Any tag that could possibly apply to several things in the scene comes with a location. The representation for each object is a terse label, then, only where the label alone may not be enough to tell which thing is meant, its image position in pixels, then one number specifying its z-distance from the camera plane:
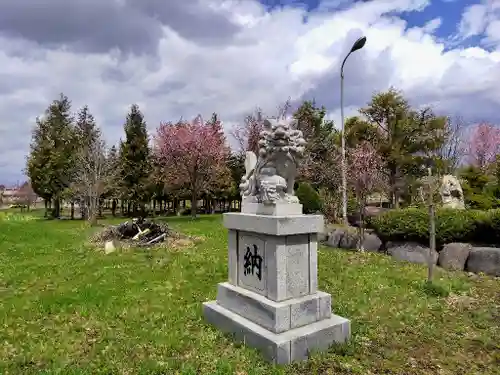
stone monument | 4.23
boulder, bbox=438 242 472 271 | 8.93
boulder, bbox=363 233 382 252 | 11.25
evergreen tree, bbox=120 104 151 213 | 28.27
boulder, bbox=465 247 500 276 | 8.27
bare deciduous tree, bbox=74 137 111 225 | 21.72
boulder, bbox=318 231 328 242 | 12.98
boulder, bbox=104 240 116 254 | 10.66
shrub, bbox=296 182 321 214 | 16.59
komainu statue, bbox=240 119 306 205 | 4.57
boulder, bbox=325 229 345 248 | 12.23
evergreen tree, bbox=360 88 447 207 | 24.64
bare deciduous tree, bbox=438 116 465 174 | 24.78
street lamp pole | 13.67
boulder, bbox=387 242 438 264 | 9.70
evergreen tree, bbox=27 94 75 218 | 27.42
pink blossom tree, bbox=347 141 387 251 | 11.64
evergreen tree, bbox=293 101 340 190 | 23.77
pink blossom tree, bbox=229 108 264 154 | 24.28
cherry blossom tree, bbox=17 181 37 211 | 42.78
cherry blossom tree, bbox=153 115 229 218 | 23.77
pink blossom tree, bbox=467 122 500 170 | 28.83
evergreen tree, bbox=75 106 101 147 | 28.39
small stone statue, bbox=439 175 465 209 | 13.36
